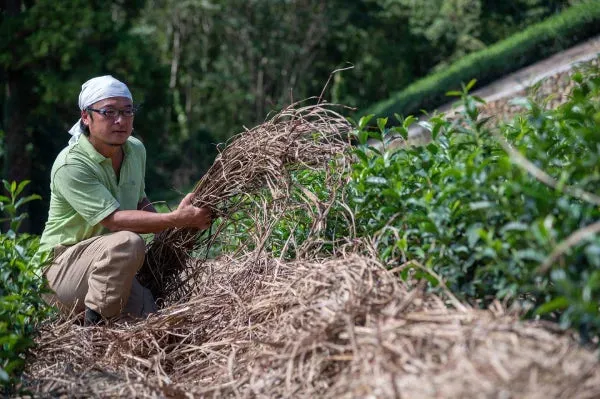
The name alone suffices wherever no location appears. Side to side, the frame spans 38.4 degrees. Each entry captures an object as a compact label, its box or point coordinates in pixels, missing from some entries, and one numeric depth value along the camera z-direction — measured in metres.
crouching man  4.09
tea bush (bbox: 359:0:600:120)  12.21
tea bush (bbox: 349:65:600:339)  2.41
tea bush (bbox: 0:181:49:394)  3.07
